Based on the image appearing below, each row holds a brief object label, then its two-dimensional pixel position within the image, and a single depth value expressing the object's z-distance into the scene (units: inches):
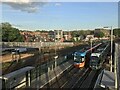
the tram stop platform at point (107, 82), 341.0
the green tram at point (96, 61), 663.3
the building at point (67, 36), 2521.3
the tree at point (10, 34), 1713.9
